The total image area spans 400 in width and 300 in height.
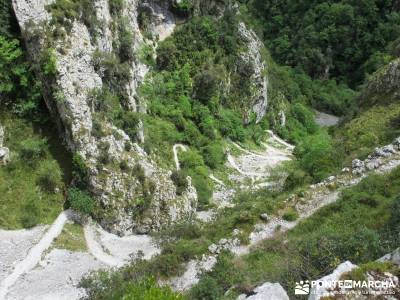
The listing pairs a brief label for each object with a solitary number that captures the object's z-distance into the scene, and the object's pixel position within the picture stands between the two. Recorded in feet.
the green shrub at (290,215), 84.90
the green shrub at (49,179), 106.22
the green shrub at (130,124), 130.11
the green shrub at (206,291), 53.67
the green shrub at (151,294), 41.52
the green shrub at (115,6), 150.41
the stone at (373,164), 91.40
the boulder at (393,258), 41.18
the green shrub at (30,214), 99.04
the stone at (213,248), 80.07
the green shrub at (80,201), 105.70
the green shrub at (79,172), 108.88
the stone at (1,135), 108.71
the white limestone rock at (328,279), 36.45
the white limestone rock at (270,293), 40.29
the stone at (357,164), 93.03
